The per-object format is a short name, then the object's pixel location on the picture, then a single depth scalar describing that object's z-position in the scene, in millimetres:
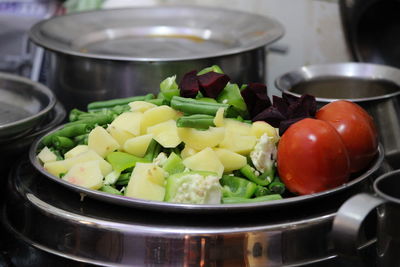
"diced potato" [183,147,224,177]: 846
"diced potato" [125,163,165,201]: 833
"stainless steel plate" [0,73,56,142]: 1026
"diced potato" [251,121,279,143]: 873
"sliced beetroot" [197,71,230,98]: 910
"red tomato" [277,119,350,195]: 826
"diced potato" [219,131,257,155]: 866
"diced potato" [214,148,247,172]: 855
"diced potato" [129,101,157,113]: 925
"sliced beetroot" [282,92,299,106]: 913
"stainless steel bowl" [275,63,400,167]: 1058
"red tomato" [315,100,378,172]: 860
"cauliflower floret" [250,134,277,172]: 856
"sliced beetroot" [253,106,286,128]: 893
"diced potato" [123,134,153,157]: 886
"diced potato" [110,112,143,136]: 901
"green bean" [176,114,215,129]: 857
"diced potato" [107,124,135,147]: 899
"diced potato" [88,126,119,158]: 895
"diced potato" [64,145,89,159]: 904
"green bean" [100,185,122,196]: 850
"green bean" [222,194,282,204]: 821
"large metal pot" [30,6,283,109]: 1069
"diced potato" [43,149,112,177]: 885
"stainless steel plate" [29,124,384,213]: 793
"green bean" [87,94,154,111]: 992
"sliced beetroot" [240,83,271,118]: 907
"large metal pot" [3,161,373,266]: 796
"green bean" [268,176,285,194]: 851
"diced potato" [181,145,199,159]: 865
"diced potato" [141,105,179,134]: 902
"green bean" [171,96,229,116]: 885
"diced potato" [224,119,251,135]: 883
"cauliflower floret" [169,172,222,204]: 816
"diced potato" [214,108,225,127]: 871
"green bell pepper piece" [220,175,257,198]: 841
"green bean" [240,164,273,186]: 852
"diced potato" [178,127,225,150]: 860
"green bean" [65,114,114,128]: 945
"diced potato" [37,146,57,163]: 908
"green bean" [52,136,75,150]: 928
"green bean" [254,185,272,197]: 841
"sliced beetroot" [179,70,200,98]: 911
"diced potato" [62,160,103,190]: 854
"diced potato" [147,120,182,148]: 873
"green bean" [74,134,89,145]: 932
